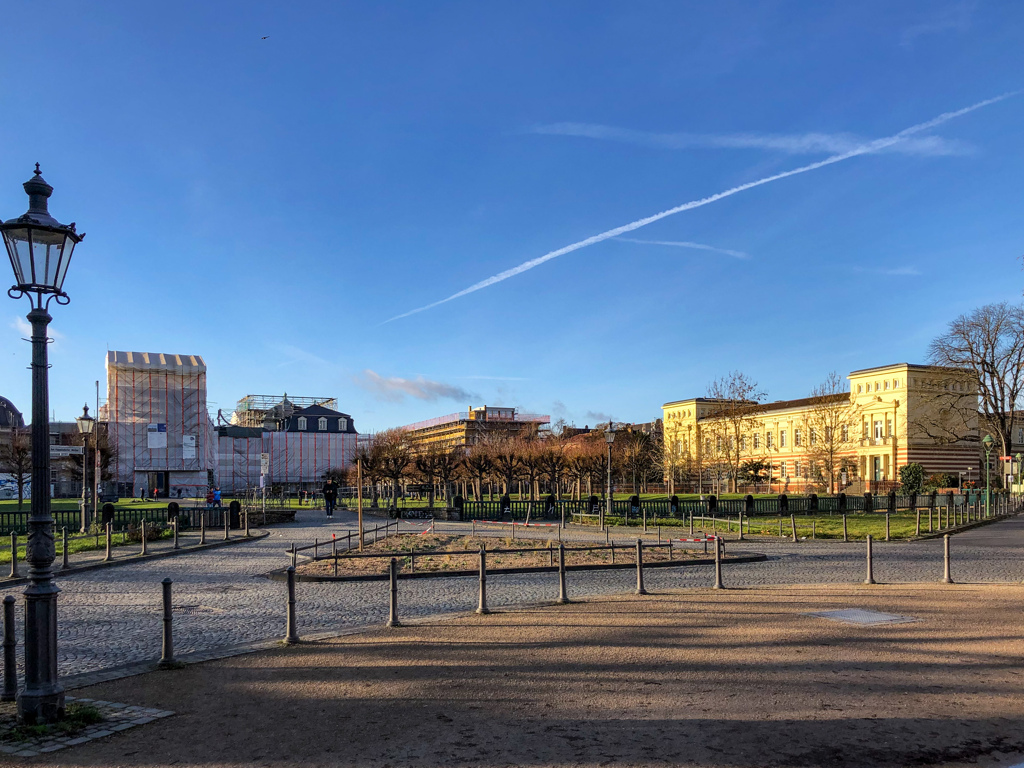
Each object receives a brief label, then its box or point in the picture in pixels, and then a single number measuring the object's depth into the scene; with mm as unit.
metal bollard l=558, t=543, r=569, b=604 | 12634
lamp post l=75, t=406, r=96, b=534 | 30986
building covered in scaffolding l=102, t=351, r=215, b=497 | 78812
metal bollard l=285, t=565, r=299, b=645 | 9513
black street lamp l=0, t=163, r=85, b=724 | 6586
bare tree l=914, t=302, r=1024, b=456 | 54500
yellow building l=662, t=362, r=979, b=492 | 69062
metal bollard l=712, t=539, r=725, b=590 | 14211
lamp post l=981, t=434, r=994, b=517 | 41753
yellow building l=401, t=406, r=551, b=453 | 136375
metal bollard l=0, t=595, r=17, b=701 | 6930
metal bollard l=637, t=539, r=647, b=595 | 13375
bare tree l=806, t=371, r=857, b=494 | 65188
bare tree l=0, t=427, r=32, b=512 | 66256
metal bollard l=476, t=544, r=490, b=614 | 11711
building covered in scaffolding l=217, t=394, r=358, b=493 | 92625
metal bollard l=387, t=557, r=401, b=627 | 10820
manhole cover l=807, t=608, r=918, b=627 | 10938
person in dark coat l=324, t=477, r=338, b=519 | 45081
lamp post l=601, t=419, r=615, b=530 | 36866
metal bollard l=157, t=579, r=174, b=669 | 8580
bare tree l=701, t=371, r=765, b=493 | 62344
